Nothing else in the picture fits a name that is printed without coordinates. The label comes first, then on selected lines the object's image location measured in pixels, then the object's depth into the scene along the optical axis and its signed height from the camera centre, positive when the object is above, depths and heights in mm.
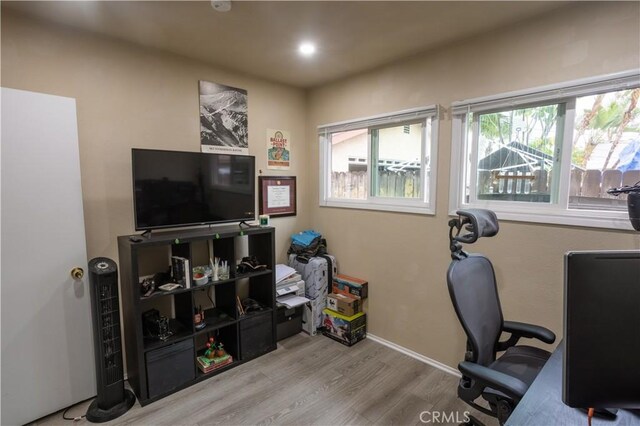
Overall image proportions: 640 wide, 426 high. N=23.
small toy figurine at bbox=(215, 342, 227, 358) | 2508 -1340
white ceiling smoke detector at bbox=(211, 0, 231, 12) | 1742 +1040
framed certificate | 3160 -89
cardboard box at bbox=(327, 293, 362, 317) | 2922 -1122
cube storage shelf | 2096 -1009
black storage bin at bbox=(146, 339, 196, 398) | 2119 -1276
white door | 1745 -437
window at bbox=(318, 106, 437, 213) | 2612 +243
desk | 944 -724
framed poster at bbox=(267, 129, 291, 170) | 3184 +394
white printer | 2924 -1103
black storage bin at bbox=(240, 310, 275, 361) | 2589 -1271
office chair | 1386 -797
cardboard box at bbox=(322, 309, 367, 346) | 2881 -1337
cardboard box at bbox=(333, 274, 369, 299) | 2994 -975
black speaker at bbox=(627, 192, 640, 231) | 1508 -98
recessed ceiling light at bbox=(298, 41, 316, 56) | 2316 +1069
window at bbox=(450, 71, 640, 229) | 1783 +237
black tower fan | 1918 -974
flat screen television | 2129 -10
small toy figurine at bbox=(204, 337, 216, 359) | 2480 -1323
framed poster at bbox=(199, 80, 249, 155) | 2686 +609
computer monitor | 773 -362
